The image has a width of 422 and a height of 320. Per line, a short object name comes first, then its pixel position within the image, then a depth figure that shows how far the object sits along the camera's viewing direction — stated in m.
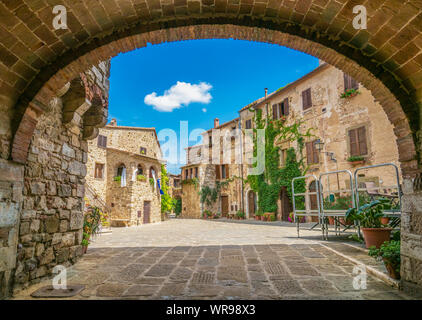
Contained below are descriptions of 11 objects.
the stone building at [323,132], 11.55
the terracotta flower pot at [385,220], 5.03
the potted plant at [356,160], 11.96
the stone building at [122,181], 16.36
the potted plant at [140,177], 17.46
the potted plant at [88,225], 4.90
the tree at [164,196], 21.06
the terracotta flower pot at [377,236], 4.14
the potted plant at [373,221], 4.15
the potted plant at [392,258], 2.92
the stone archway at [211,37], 2.44
